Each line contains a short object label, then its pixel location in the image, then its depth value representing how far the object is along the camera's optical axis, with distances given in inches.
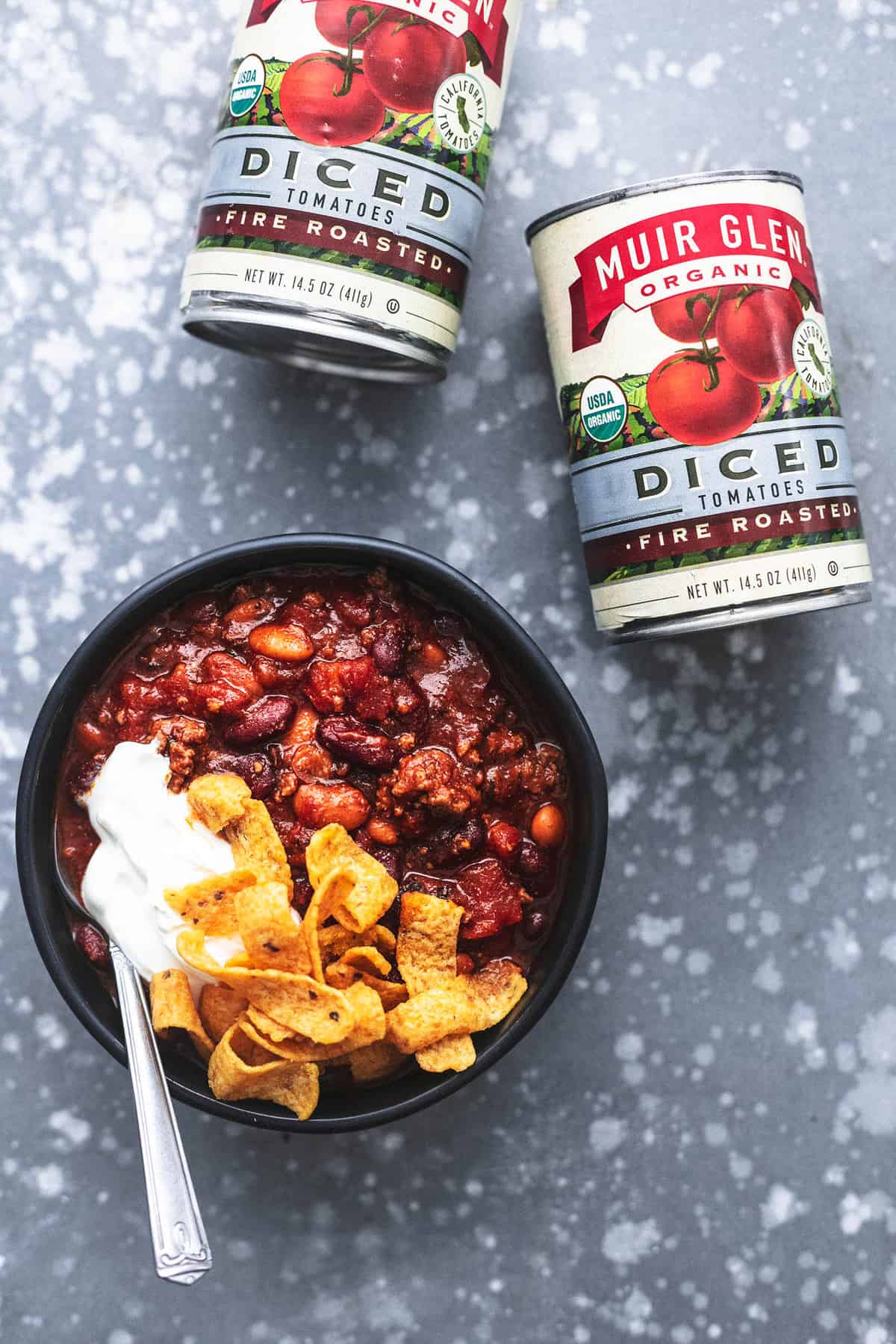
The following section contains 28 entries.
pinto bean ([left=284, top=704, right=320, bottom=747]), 24.0
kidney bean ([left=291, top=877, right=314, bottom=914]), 23.5
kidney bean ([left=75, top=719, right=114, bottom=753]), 24.3
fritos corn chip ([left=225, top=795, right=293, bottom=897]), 23.1
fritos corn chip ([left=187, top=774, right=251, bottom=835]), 23.1
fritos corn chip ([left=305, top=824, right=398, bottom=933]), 22.9
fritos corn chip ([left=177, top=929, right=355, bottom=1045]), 22.6
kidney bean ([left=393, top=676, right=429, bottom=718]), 24.1
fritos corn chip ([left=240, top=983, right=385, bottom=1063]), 22.9
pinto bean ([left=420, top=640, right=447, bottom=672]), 24.7
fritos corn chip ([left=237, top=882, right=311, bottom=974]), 22.5
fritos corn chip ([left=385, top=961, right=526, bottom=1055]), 23.3
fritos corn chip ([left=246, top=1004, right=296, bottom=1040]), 22.8
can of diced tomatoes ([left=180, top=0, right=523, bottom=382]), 23.3
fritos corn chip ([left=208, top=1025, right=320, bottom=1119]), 23.0
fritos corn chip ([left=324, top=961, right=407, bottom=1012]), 23.2
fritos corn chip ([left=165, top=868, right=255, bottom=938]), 22.8
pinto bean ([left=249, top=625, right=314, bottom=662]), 24.1
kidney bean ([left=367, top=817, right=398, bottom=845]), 23.9
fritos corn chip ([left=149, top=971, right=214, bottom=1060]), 23.1
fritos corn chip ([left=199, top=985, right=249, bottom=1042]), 23.4
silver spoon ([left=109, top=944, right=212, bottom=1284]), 23.0
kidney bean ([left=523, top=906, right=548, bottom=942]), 24.5
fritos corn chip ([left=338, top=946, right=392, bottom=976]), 23.2
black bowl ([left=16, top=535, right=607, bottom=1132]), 23.9
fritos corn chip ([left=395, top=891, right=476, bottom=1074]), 23.3
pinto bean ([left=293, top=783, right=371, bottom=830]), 23.7
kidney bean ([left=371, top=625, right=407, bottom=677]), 24.2
